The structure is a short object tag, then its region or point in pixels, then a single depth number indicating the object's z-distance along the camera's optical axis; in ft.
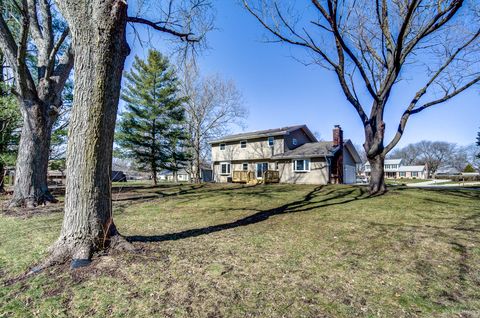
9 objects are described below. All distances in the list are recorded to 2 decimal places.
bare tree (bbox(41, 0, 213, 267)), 11.66
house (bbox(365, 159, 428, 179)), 206.28
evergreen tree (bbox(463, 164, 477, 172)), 173.41
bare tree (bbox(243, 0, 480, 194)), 33.47
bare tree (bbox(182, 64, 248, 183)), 83.79
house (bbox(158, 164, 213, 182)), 110.73
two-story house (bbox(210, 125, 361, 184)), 65.92
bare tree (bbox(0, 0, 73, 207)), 25.03
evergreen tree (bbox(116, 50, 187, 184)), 63.62
